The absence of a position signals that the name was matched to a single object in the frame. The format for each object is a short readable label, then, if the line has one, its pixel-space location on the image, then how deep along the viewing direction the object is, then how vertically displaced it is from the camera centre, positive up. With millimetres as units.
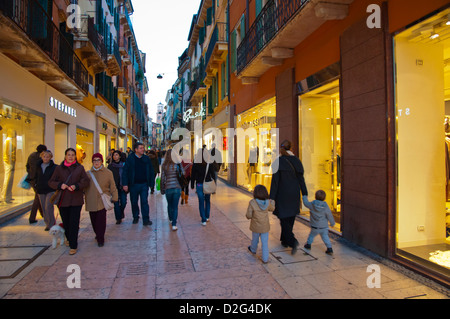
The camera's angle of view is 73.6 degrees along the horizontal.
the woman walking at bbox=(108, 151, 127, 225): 7109 -612
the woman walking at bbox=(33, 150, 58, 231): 6102 -628
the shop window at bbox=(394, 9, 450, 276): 4465 +205
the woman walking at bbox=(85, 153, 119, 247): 5250 -609
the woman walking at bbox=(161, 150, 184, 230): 6457 -530
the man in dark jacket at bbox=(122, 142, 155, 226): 6676 -380
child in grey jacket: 4805 -947
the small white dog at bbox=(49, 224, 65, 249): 5031 -1223
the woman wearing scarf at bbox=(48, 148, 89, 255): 4910 -508
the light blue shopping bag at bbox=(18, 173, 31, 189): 6598 -499
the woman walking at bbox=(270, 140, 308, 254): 4918 -531
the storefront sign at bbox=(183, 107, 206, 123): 22531 +3553
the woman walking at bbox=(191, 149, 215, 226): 6910 -383
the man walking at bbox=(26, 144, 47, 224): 6512 -255
